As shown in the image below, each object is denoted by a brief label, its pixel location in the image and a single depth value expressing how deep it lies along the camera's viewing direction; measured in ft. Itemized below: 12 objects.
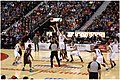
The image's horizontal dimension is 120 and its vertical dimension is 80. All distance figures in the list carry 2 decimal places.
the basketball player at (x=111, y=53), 56.03
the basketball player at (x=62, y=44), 64.88
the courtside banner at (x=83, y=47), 87.51
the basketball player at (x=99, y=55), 53.11
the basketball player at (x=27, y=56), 54.47
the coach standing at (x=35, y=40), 83.28
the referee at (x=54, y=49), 55.83
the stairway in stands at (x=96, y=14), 103.14
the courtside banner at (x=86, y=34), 92.68
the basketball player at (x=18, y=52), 62.53
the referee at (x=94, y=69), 39.14
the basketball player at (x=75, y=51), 63.16
